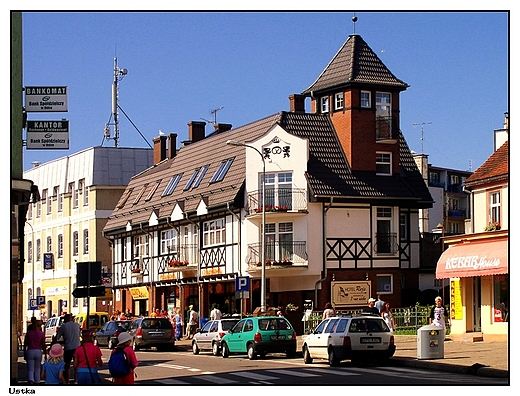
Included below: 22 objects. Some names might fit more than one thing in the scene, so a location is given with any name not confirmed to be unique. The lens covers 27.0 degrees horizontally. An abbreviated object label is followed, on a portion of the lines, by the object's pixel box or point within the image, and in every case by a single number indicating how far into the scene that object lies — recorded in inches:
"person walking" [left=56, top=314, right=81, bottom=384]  1035.3
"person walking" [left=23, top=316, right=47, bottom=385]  1007.0
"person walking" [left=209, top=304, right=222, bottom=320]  1820.6
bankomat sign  926.4
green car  1365.7
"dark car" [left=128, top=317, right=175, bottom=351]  1748.3
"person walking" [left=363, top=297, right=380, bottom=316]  1552.7
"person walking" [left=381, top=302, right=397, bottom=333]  1615.4
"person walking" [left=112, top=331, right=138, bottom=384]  714.8
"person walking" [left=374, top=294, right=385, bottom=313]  1681.7
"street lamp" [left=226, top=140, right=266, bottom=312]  1649.5
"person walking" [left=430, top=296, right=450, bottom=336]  1468.8
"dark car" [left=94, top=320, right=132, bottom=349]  1845.0
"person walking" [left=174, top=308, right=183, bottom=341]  2062.0
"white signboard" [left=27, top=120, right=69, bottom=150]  932.6
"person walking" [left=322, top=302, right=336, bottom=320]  1628.9
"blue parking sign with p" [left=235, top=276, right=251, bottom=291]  1680.6
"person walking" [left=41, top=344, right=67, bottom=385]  781.3
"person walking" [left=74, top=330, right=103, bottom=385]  753.0
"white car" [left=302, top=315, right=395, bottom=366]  1198.9
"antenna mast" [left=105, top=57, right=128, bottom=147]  2869.1
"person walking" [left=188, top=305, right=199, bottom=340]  2001.7
